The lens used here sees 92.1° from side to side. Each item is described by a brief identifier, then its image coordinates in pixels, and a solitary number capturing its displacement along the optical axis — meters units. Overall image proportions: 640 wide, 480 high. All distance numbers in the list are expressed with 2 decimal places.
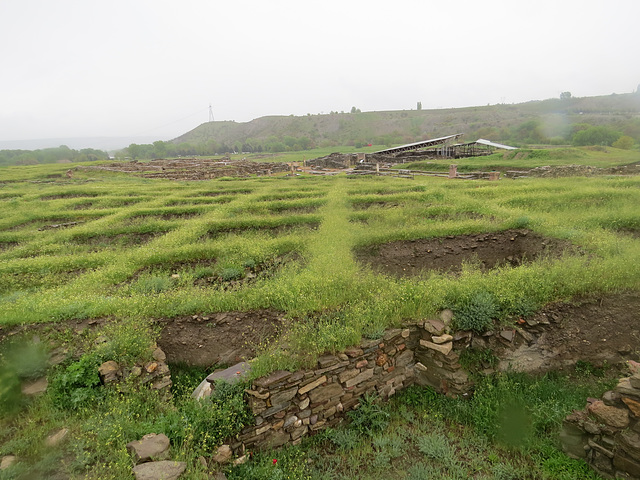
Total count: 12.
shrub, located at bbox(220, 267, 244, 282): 9.17
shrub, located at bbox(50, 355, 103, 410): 4.76
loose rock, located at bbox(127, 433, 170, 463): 3.73
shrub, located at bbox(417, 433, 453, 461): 4.68
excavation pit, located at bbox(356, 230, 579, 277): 10.22
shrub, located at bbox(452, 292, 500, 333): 5.94
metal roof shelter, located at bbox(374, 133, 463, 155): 44.97
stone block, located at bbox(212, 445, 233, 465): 4.23
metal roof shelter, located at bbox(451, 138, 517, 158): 39.92
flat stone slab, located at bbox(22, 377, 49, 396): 4.85
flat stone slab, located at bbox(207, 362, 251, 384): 4.91
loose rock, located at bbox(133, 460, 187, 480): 3.48
